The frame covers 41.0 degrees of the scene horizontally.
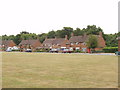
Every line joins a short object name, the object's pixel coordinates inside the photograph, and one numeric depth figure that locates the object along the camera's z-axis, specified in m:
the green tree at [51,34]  111.88
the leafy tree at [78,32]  100.49
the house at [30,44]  97.80
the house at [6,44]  110.11
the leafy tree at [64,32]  104.60
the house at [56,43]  85.34
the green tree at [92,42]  59.72
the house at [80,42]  74.06
